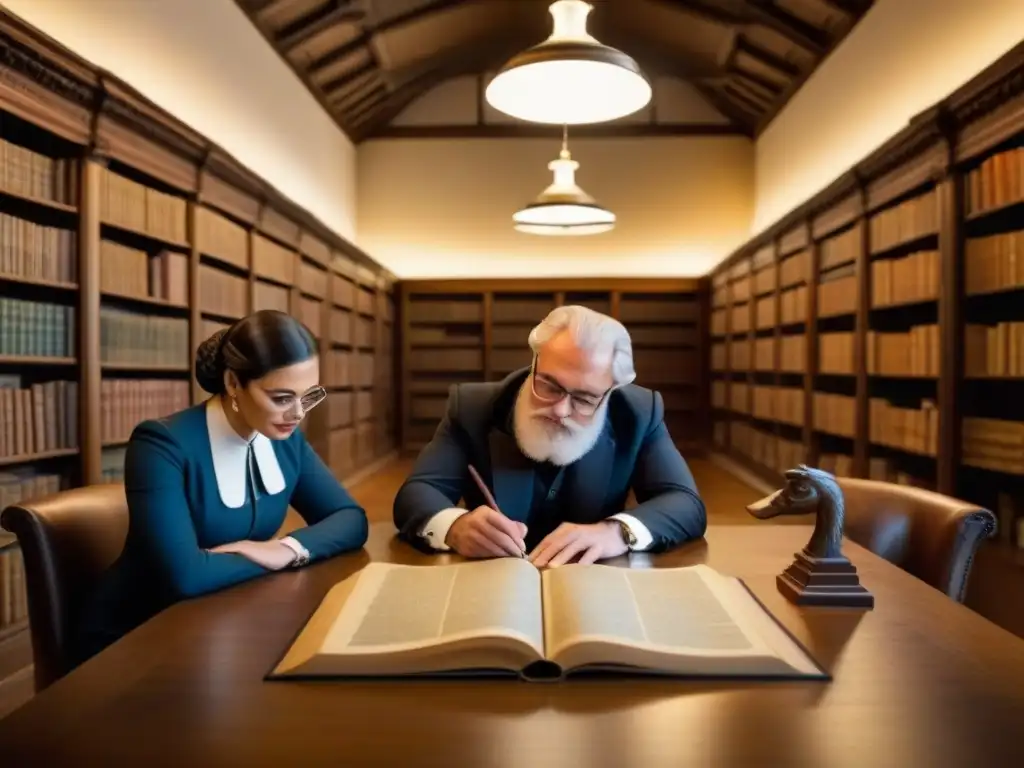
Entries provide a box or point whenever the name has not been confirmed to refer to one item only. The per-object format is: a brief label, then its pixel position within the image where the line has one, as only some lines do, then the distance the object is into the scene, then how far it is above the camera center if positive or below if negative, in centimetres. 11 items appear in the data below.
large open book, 108 -34
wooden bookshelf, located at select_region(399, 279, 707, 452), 1011 +40
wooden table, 88 -37
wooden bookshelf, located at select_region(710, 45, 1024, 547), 384 +34
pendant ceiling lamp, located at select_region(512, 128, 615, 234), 602 +113
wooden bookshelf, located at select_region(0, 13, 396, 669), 324 +45
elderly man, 182 -22
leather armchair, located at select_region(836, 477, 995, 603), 182 -33
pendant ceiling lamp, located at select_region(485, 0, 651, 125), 292 +97
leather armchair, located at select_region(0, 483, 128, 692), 170 -37
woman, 162 -22
